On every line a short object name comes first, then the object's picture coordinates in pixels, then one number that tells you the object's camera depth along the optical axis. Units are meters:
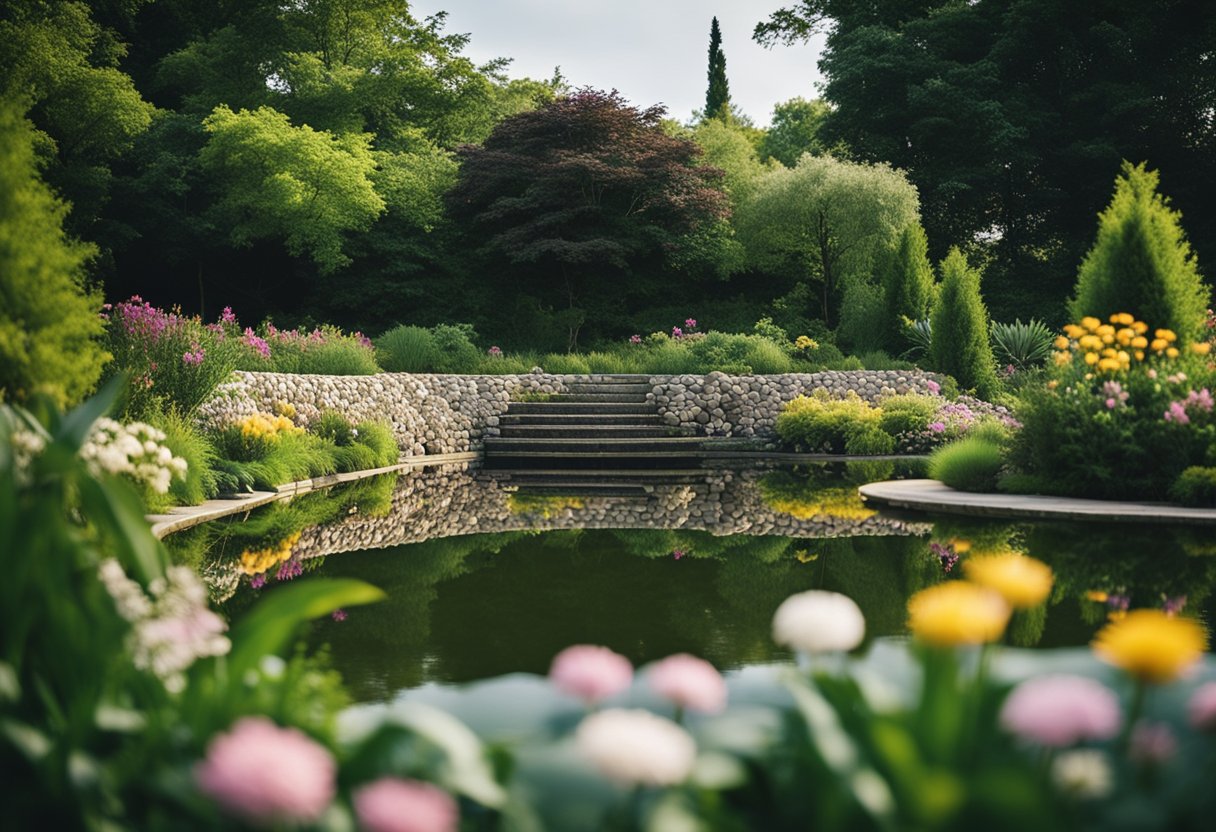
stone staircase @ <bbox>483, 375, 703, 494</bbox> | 15.26
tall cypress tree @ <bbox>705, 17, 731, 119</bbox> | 44.81
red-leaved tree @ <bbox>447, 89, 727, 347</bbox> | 23.77
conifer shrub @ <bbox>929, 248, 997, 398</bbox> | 18.67
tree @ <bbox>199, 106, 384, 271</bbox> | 22.48
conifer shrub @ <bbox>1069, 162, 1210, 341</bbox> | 10.66
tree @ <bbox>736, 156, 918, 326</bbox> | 25.05
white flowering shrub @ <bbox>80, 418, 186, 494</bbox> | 3.48
